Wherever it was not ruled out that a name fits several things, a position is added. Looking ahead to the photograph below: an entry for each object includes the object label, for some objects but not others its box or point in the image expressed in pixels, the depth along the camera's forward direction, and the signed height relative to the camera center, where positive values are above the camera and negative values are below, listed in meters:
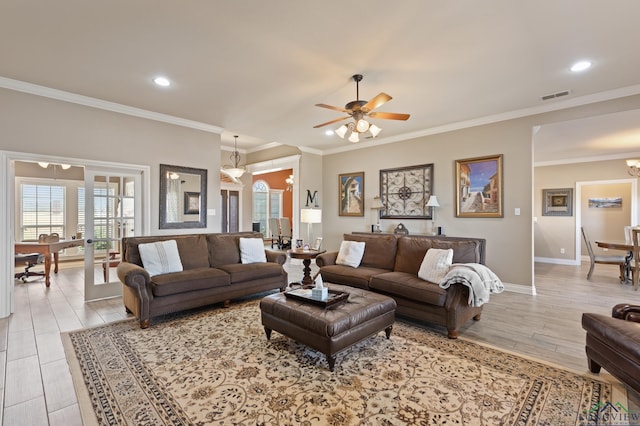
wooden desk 5.06 -0.61
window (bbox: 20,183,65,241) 6.98 +0.09
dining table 5.18 -0.61
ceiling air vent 3.92 +1.62
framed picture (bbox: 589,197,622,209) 7.39 +0.26
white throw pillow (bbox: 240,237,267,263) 4.57 -0.60
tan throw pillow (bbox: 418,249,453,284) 3.32 -0.60
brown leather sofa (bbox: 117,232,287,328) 3.27 -0.80
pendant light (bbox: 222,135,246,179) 7.31 +1.33
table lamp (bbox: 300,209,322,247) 5.62 -0.03
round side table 4.60 -0.67
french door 4.19 -0.11
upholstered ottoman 2.30 -0.91
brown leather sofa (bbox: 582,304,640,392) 1.88 -0.90
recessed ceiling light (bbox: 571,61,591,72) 3.17 +1.62
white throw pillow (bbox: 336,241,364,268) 4.32 -0.61
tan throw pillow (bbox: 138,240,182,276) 3.67 -0.56
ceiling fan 3.33 +1.17
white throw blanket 2.91 -0.69
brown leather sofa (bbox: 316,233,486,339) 2.99 -0.79
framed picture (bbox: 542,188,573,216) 7.65 +0.30
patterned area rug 1.81 -1.24
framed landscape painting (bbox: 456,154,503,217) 4.88 +0.46
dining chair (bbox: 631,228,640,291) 4.98 -0.74
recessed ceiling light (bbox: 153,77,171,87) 3.54 +1.64
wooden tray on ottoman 2.60 -0.78
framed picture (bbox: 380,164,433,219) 5.74 +0.46
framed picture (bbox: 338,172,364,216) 6.82 +0.46
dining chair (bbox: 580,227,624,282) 5.31 -0.87
